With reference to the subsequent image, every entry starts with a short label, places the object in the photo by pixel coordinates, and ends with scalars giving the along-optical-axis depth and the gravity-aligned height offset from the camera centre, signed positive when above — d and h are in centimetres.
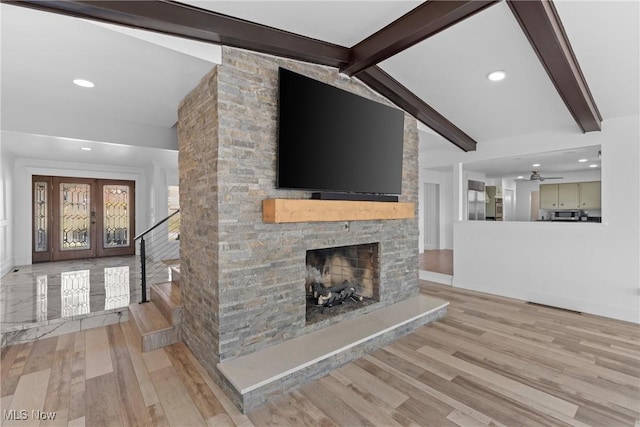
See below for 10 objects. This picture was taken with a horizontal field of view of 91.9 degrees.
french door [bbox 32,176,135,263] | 684 -15
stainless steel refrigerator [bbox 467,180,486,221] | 728 +29
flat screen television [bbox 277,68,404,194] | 266 +71
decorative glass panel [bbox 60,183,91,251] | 705 -11
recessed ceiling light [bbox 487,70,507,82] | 307 +138
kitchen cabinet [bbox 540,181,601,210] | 713 +40
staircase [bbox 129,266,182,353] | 292 -112
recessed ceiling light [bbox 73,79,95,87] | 269 +114
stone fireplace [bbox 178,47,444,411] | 237 -22
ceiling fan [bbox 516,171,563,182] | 648 +74
